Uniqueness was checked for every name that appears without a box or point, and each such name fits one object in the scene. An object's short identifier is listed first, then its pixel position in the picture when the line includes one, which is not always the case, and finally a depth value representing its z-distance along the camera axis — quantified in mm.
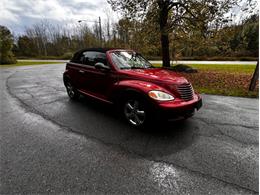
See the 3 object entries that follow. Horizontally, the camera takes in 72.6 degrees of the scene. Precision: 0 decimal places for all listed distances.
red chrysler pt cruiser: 3565
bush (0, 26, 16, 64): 27109
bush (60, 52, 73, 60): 41969
